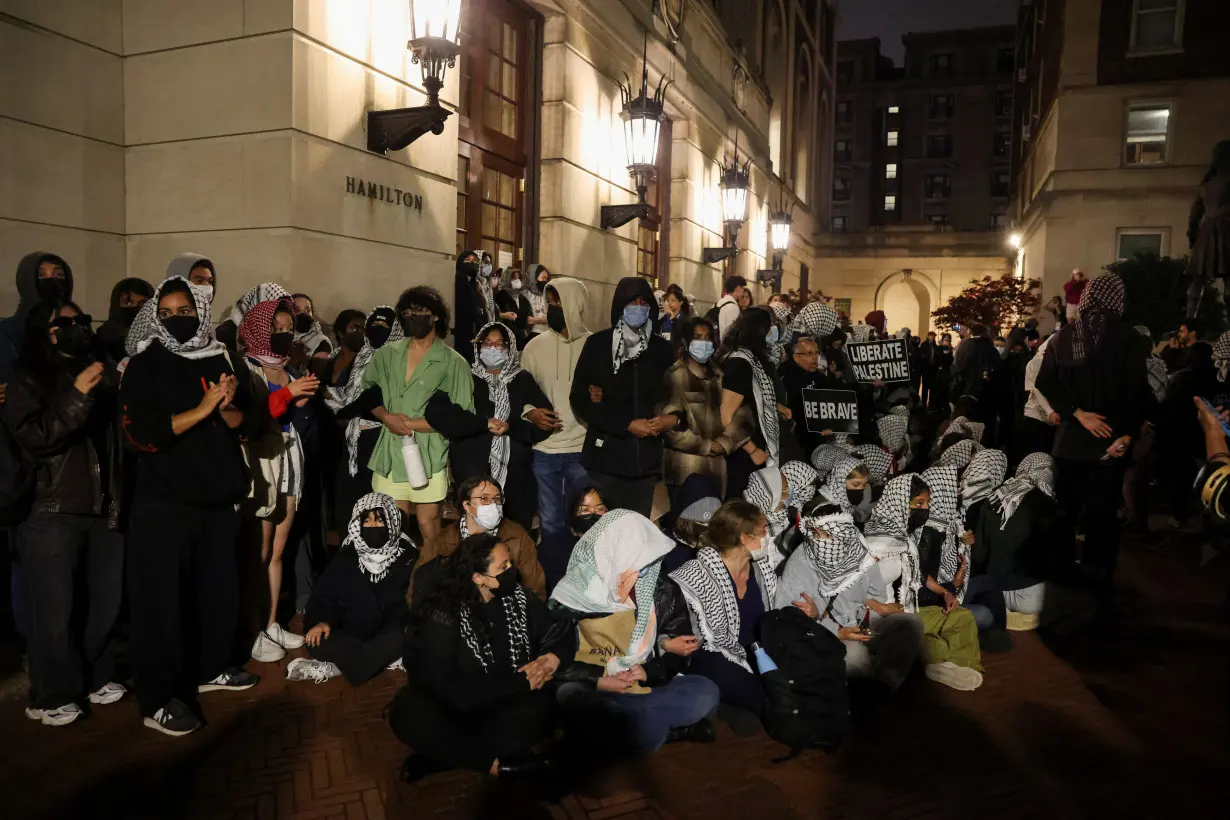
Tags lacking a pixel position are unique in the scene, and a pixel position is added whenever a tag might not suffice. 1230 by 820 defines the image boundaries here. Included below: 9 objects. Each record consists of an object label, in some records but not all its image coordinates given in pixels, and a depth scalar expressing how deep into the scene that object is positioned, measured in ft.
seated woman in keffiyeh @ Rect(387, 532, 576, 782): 13.04
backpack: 14.15
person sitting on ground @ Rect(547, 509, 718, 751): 14.25
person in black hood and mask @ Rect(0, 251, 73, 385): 16.74
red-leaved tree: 89.76
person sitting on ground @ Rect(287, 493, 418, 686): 16.25
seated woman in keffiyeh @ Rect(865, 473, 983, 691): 17.25
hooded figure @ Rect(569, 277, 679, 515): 18.78
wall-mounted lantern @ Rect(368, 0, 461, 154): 25.32
